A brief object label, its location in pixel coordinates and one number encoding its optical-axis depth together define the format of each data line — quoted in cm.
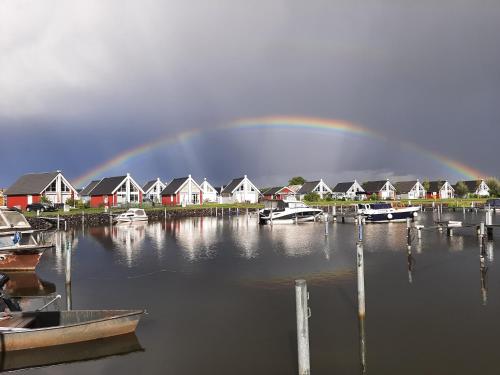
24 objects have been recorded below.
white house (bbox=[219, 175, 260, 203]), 12294
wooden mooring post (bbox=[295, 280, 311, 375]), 1079
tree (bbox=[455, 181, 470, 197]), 15738
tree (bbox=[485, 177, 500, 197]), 15300
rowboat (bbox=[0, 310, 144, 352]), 1439
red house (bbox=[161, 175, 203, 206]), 10931
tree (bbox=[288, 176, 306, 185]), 18488
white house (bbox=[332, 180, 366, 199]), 13538
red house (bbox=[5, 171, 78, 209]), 8638
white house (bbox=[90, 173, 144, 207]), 9650
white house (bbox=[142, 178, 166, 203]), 12112
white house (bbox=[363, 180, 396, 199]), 14262
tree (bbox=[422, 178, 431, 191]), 15488
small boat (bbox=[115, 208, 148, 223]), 7621
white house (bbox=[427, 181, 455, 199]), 15464
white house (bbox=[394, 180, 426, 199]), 14770
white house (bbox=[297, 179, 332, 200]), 13575
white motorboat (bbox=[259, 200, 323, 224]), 7288
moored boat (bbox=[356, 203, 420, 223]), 6831
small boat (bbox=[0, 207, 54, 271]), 2816
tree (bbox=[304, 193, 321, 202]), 12221
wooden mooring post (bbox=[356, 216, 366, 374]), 1551
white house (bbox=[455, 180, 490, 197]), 16062
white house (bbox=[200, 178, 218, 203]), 11862
